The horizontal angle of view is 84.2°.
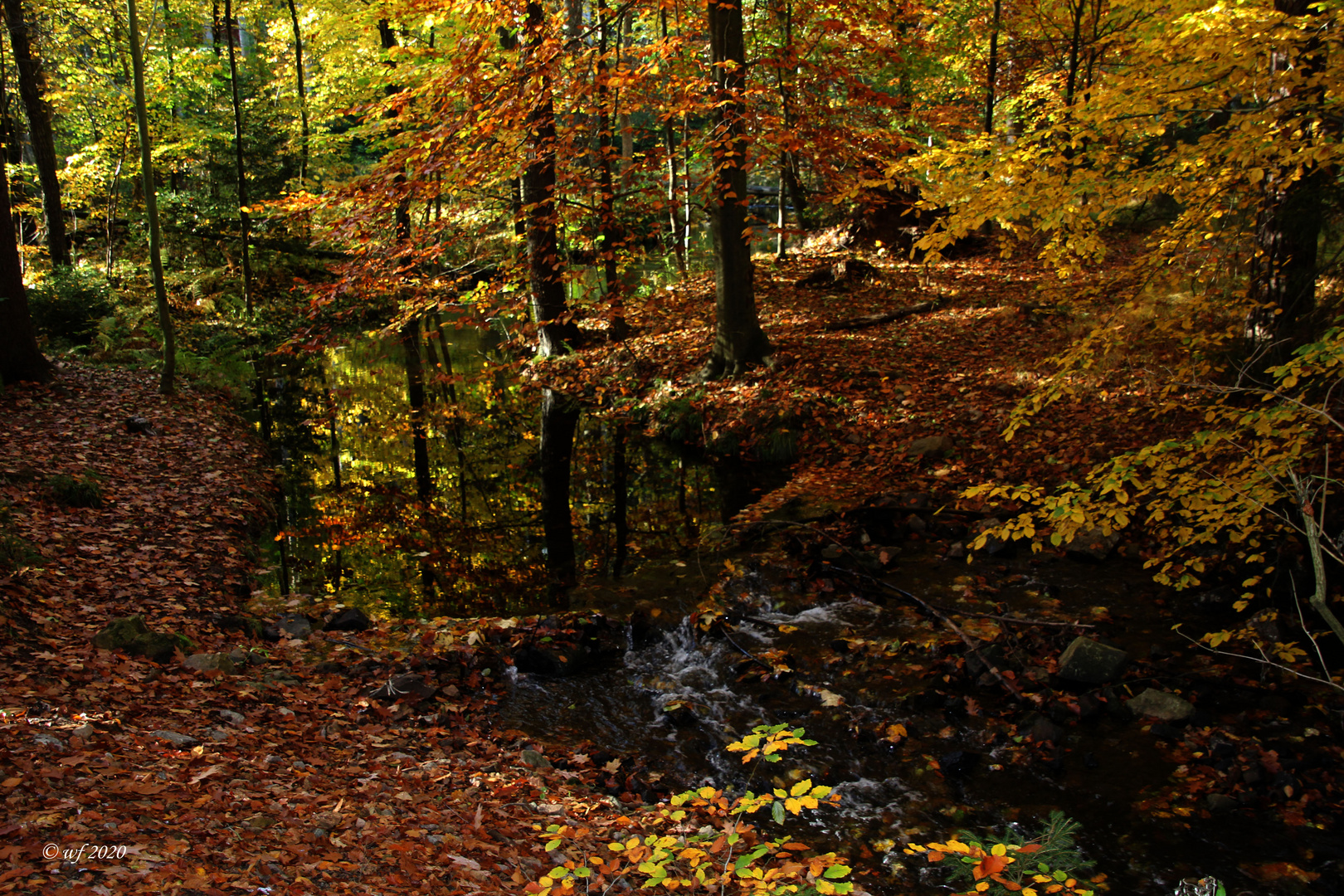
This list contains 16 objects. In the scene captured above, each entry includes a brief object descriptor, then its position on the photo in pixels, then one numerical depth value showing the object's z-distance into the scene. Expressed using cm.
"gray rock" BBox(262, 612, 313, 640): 659
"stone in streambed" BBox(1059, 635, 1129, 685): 567
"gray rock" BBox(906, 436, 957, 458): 967
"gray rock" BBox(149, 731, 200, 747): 425
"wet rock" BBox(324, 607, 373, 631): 710
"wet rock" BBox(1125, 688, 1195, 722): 527
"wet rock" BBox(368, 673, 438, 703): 584
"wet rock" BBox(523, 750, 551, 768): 510
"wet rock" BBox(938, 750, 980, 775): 507
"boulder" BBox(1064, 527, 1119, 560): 741
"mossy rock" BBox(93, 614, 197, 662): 529
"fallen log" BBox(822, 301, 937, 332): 1405
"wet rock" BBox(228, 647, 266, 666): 574
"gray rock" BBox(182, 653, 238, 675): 543
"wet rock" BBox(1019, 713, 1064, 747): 523
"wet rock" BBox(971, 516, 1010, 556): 773
